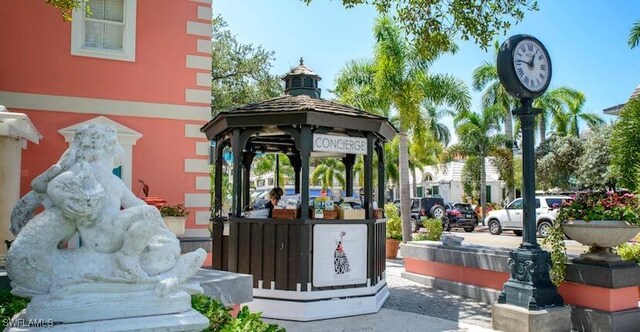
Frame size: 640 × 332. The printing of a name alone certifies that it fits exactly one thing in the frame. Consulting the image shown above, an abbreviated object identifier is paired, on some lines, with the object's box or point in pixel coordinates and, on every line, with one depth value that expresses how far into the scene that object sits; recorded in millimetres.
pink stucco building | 8602
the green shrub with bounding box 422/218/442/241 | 14711
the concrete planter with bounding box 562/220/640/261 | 5945
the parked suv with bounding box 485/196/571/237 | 21969
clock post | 5895
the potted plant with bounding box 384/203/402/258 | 14711
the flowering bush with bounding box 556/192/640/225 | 5988
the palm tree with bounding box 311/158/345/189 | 49562
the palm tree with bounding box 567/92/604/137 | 35156
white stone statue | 2867
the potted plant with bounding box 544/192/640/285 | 5965
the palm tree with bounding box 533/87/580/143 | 30672
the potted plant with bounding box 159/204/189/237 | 8656
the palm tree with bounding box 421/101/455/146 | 33316
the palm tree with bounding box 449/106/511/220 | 29828
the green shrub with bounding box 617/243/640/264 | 7609
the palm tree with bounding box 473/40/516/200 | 28238
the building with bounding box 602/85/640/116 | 18162
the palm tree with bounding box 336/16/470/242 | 14781
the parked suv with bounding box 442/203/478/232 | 26938
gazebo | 6965
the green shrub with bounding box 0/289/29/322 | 3480
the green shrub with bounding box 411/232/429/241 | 15083
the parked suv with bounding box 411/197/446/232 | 26345
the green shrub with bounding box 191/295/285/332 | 3404
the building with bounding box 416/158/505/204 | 44281
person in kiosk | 9014
